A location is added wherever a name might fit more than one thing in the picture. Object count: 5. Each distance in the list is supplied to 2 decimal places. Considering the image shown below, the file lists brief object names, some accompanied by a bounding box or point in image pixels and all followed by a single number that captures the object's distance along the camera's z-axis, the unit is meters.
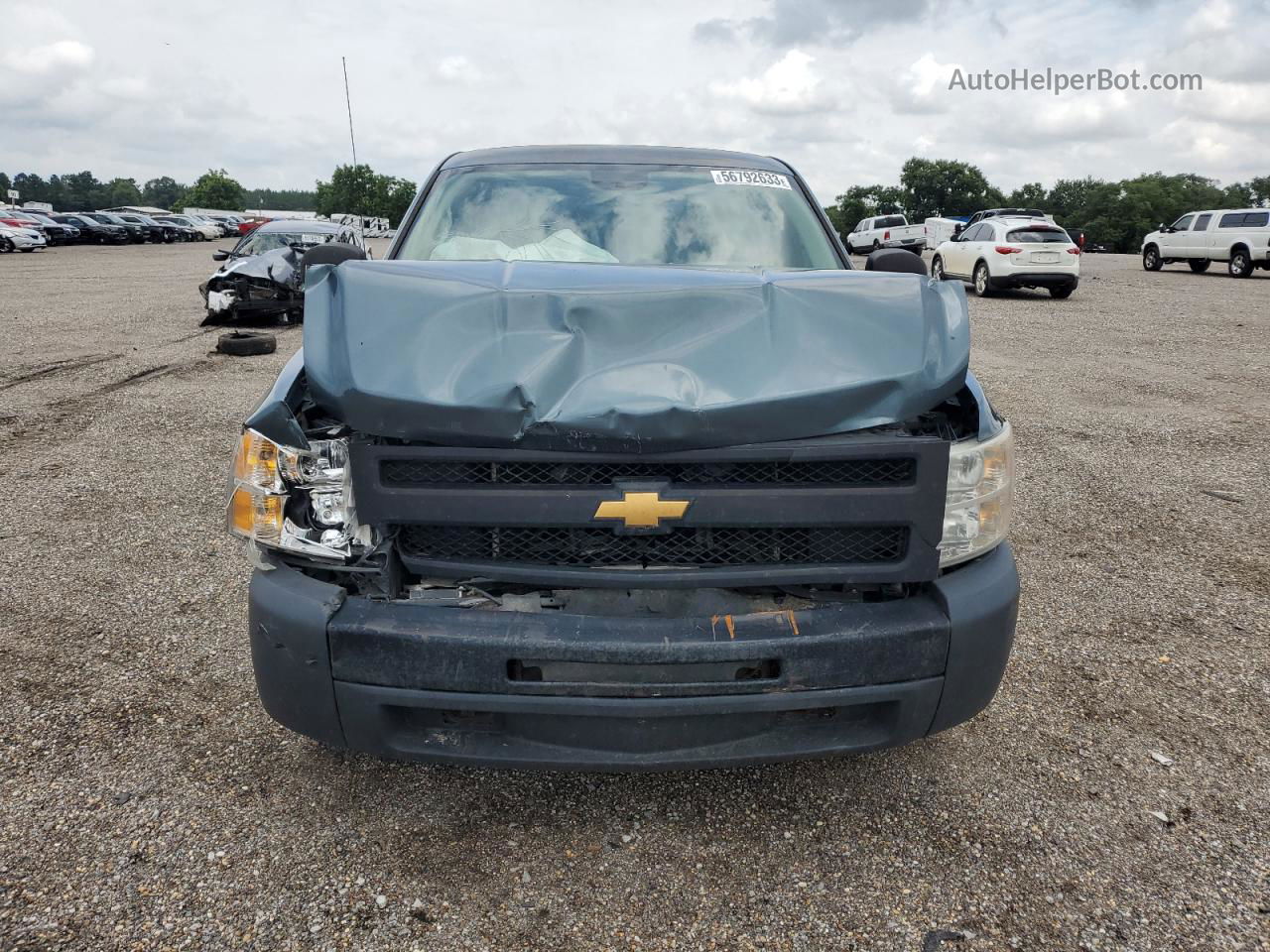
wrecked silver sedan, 13.00
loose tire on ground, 10.68
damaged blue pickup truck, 2.13
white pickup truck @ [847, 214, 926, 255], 37.28
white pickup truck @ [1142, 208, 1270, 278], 23.27
